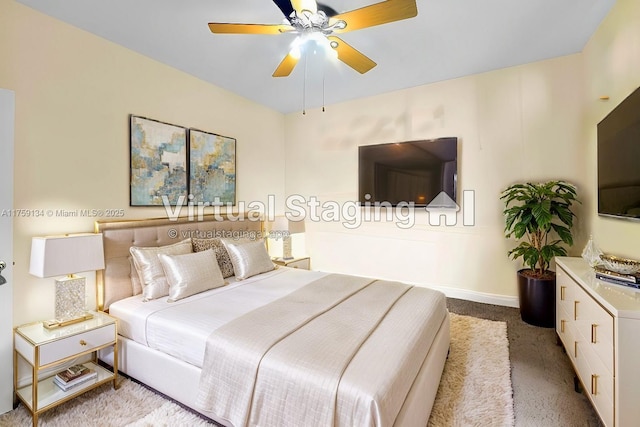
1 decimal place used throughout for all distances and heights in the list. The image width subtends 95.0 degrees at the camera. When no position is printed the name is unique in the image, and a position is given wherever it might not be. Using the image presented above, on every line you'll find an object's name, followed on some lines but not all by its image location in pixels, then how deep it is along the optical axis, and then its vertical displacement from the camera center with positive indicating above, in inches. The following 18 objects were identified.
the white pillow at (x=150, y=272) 92.4 -19.2
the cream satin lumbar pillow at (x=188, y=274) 92.8 -20.5
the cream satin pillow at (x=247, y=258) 115.9 -18.9
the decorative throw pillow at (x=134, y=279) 100.0 -23.0
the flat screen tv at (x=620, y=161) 70.3 +13.5
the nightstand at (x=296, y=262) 155.3 -27.7
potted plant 113.0 -10.3
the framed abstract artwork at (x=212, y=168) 129.8 +20.8
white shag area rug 68.5 -48.6
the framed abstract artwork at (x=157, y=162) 108.3 +19.6
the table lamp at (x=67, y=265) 74.5 -13.9
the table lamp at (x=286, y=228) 160.1 -9.2
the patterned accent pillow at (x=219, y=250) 114.9 -15.3
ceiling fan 69.0 +49.5
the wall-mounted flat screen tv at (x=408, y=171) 145.5 +21.3
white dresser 54.2 -28.5
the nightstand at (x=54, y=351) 69.3 -34.9
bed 51.3 -27.9
